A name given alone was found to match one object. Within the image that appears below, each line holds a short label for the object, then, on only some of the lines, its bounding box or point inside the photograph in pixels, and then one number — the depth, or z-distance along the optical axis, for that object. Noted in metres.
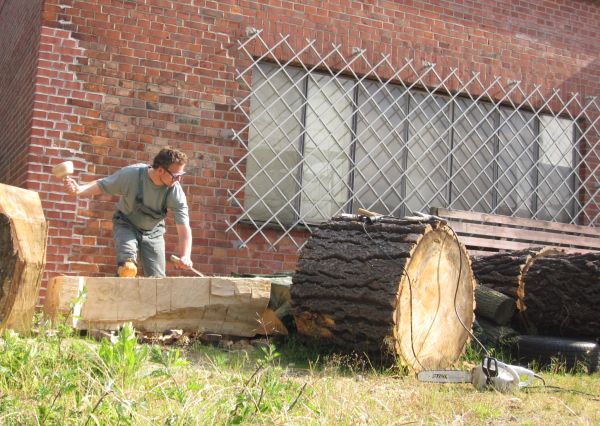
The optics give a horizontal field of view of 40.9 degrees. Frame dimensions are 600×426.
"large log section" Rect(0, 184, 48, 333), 4.72
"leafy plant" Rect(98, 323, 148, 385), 3.54
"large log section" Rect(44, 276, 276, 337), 5.55
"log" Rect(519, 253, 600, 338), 6.37
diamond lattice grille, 8.15
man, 5.98
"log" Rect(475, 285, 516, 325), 6.51
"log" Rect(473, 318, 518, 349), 6.23
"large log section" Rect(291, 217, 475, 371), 5.11
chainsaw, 4.62
